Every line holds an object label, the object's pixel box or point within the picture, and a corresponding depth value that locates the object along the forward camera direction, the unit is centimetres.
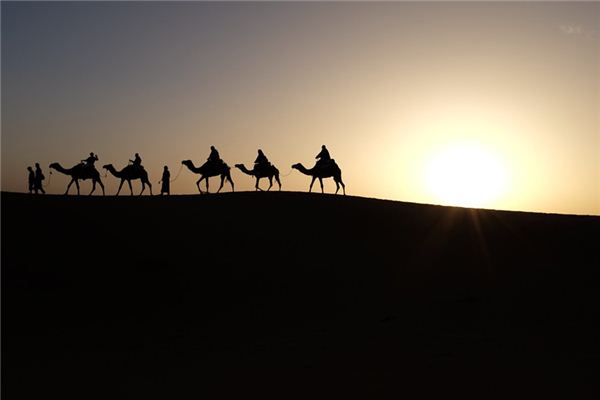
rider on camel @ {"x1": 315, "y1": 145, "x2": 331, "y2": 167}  2805
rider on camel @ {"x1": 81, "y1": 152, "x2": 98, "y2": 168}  2644
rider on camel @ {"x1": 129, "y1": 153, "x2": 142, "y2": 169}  2797
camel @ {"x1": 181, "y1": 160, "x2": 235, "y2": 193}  2792
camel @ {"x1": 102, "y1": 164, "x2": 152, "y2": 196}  2784
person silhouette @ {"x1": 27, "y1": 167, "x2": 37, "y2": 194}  2828
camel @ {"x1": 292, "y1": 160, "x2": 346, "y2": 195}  2827
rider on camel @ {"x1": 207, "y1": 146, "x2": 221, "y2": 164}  2764
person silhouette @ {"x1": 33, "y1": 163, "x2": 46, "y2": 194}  2823
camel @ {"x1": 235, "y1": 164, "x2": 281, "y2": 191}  2872
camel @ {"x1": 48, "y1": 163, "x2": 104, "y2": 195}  2648
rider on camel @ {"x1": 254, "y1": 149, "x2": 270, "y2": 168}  2868
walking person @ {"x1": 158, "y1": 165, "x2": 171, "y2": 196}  2905
